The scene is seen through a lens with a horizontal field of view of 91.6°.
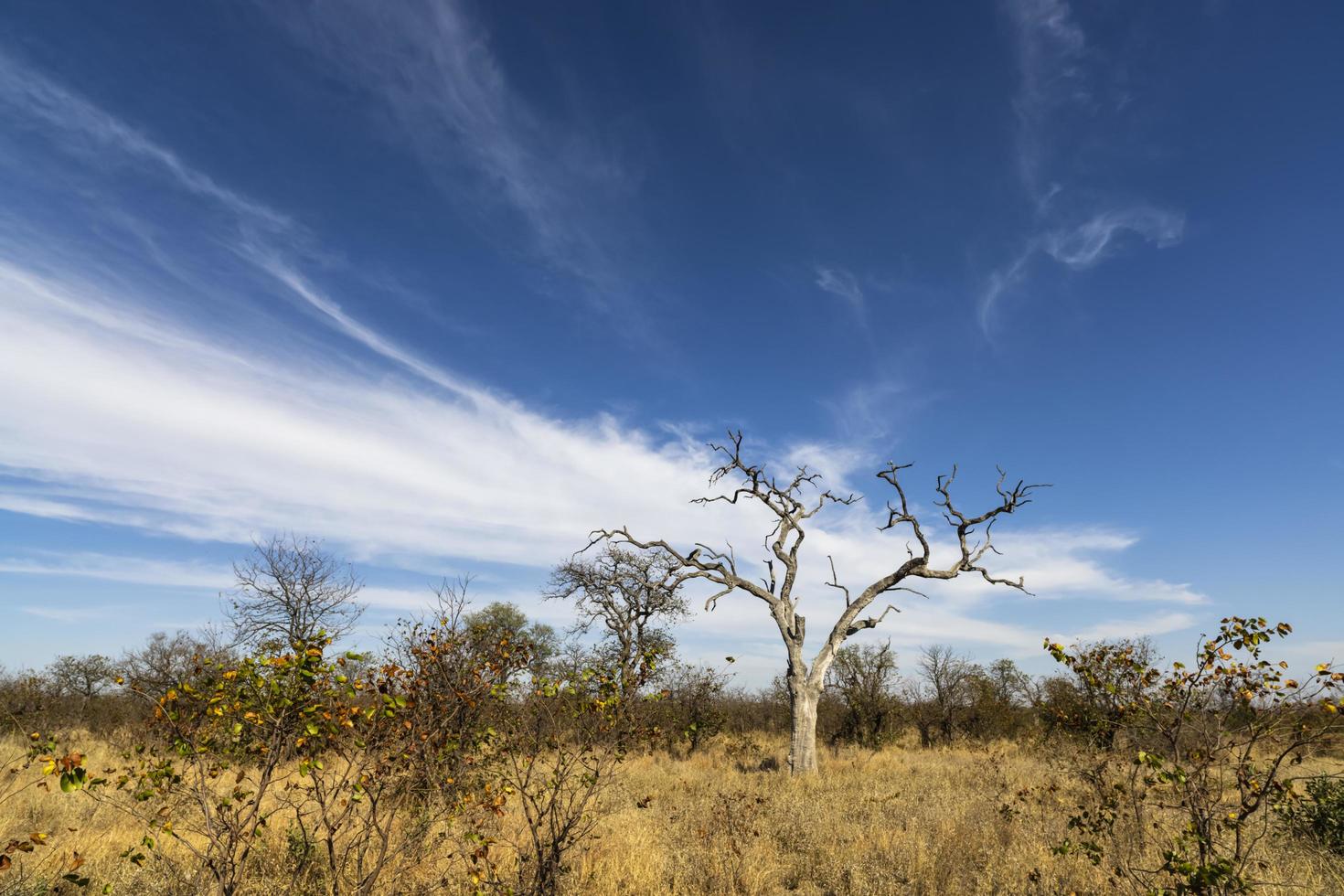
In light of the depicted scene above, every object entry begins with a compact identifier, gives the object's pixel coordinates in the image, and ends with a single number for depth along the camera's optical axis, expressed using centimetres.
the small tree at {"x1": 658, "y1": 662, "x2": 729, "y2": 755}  2217
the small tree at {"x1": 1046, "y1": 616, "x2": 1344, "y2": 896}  494
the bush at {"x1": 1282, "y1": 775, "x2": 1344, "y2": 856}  866
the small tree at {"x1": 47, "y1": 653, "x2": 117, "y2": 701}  2764
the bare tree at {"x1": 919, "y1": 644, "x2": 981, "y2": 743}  2556
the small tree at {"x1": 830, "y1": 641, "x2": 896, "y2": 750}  2389
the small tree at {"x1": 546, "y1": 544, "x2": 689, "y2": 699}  2769
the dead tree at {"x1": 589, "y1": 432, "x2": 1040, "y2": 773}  1628
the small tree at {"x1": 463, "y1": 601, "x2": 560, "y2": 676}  4350
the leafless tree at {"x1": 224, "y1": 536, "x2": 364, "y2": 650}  2202
